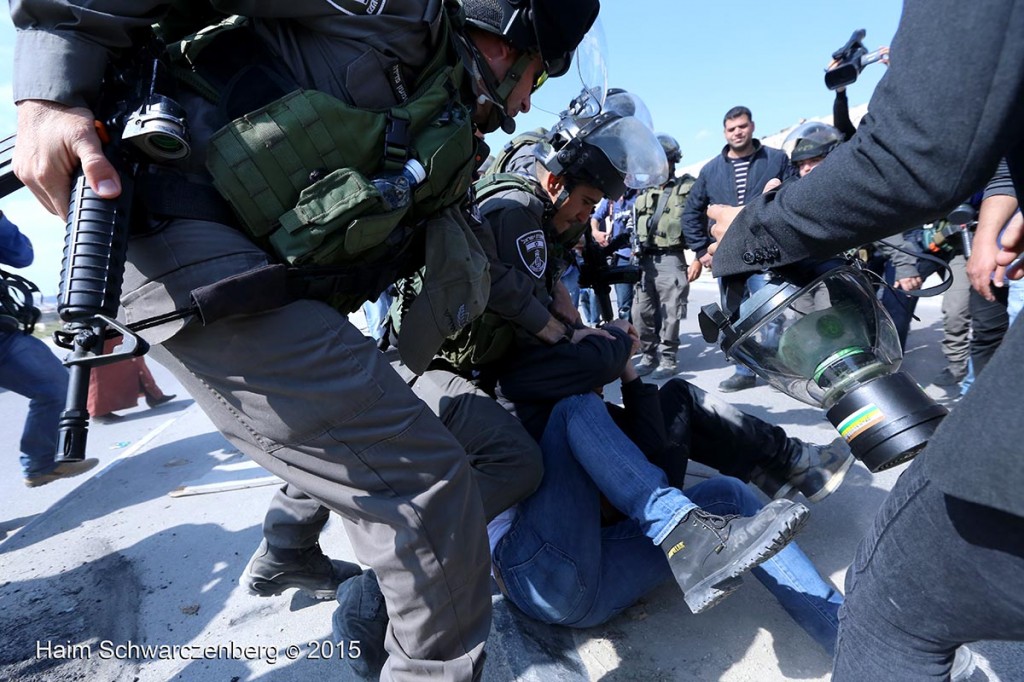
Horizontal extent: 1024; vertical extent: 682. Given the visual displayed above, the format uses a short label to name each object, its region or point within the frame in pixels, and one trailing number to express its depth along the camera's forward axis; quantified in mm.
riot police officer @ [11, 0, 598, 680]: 940
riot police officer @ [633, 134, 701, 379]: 4398
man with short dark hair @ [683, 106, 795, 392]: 3844
